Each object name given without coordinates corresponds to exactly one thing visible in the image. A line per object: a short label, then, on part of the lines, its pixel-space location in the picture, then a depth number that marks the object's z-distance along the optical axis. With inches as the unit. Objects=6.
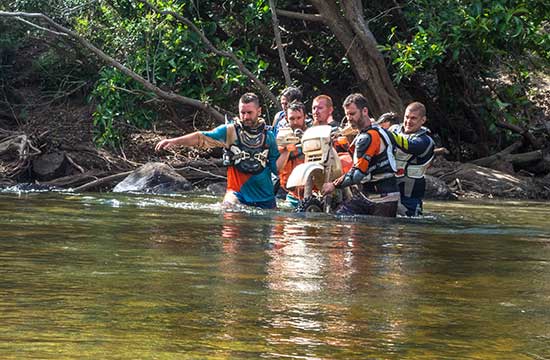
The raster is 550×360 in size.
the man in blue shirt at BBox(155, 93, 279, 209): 496.7
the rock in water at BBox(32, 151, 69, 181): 723.4
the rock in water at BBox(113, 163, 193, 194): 669.9
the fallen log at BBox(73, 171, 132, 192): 677.3
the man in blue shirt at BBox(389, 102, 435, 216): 511.2
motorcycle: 498.3
